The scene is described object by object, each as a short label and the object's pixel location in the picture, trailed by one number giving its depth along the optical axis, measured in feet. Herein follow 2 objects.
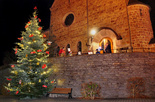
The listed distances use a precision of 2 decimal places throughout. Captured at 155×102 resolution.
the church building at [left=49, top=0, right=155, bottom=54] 40.70
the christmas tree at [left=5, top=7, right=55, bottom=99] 30.91
